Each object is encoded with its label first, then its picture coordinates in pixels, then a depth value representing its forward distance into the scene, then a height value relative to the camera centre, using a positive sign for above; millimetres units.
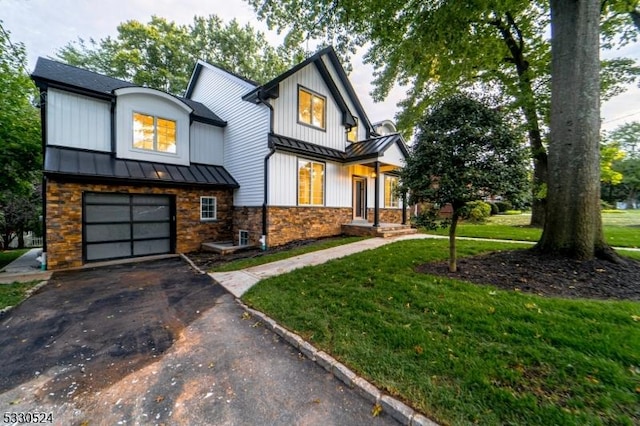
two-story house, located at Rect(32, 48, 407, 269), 7746 +1868
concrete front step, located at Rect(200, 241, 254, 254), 9023 -1461
